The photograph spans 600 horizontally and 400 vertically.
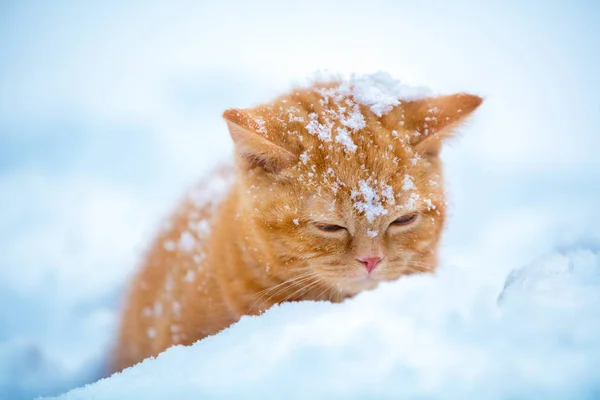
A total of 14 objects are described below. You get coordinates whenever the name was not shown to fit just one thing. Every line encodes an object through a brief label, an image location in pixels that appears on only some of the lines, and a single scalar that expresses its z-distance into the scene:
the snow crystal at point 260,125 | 1.98
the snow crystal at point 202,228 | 2.69
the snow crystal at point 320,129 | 2.02
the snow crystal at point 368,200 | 1.92
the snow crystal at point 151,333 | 2.71
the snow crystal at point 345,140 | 1.98
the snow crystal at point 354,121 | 2.04
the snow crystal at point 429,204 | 2.08
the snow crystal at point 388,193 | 1.94
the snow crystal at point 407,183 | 1.99
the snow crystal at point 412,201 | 2.00
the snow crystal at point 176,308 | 2.53
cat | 1.96
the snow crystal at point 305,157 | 2.00
